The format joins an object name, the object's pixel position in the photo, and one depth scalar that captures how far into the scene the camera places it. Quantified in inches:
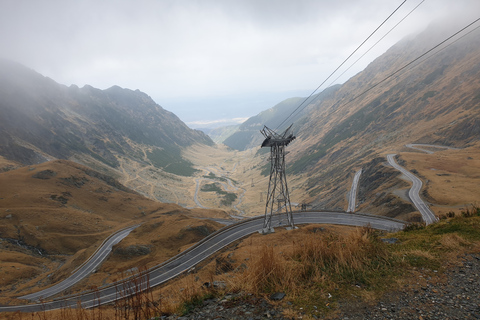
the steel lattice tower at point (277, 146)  1258.0
